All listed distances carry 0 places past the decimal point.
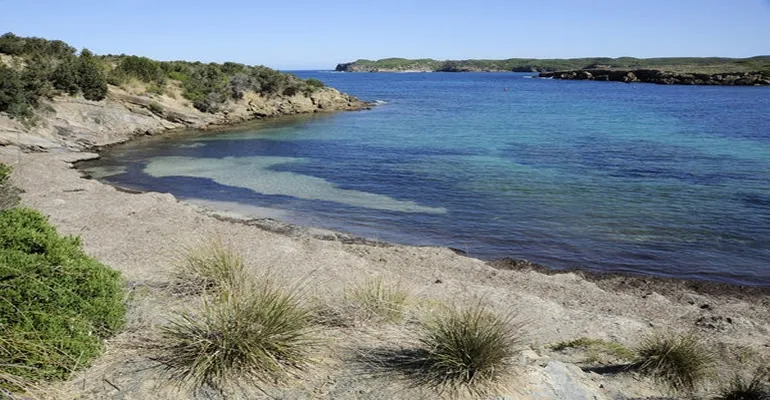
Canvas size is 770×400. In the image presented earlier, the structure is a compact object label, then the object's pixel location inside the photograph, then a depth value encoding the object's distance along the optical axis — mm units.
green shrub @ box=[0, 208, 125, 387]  4918
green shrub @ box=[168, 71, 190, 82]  48781
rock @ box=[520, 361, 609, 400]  5625
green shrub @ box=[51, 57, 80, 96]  35469
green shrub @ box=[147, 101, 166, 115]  40969
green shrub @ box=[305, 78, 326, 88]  64775
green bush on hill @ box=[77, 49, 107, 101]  36344
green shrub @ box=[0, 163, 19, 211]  12276
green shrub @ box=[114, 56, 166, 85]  44562
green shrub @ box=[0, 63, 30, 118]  29297
